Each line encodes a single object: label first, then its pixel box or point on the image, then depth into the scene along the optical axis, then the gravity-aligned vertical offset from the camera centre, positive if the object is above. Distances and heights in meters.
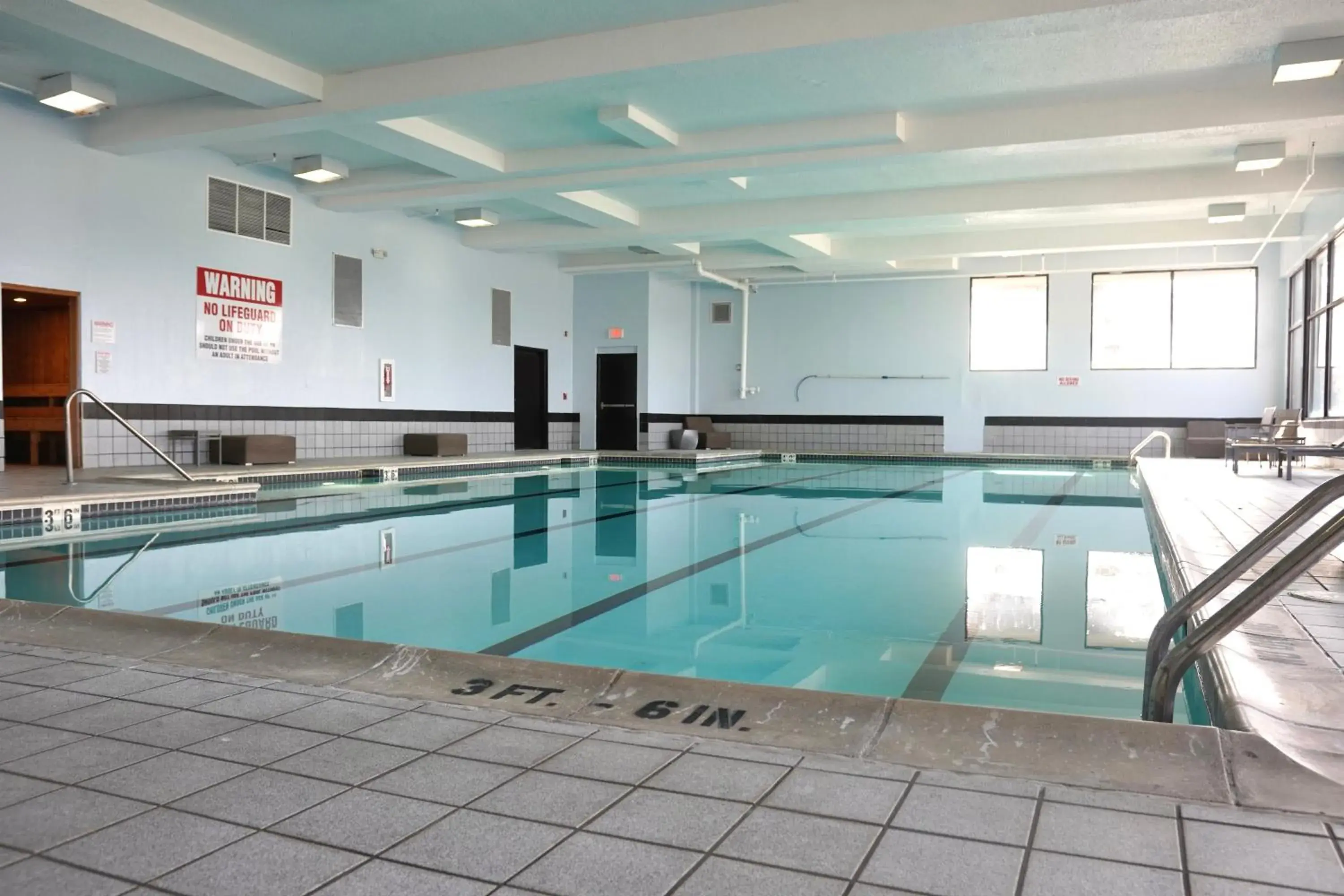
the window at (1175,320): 13.82 +1.43
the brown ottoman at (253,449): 9.24 -0.40
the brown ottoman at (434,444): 11.74 -0.42
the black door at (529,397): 14.77 +0.22
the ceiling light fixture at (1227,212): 10.17 +2.19
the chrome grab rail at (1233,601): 1.75 -0.35
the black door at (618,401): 15.72 +0.17
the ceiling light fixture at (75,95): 7.16 +2.36
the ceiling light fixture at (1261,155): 8.19 +2.26
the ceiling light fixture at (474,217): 11.20 +2.27
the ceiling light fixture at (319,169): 9.07 +2.29
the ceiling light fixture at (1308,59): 6.09 +2.31
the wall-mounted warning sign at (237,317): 9.45 +0.94
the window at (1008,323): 14.98 +1.45
